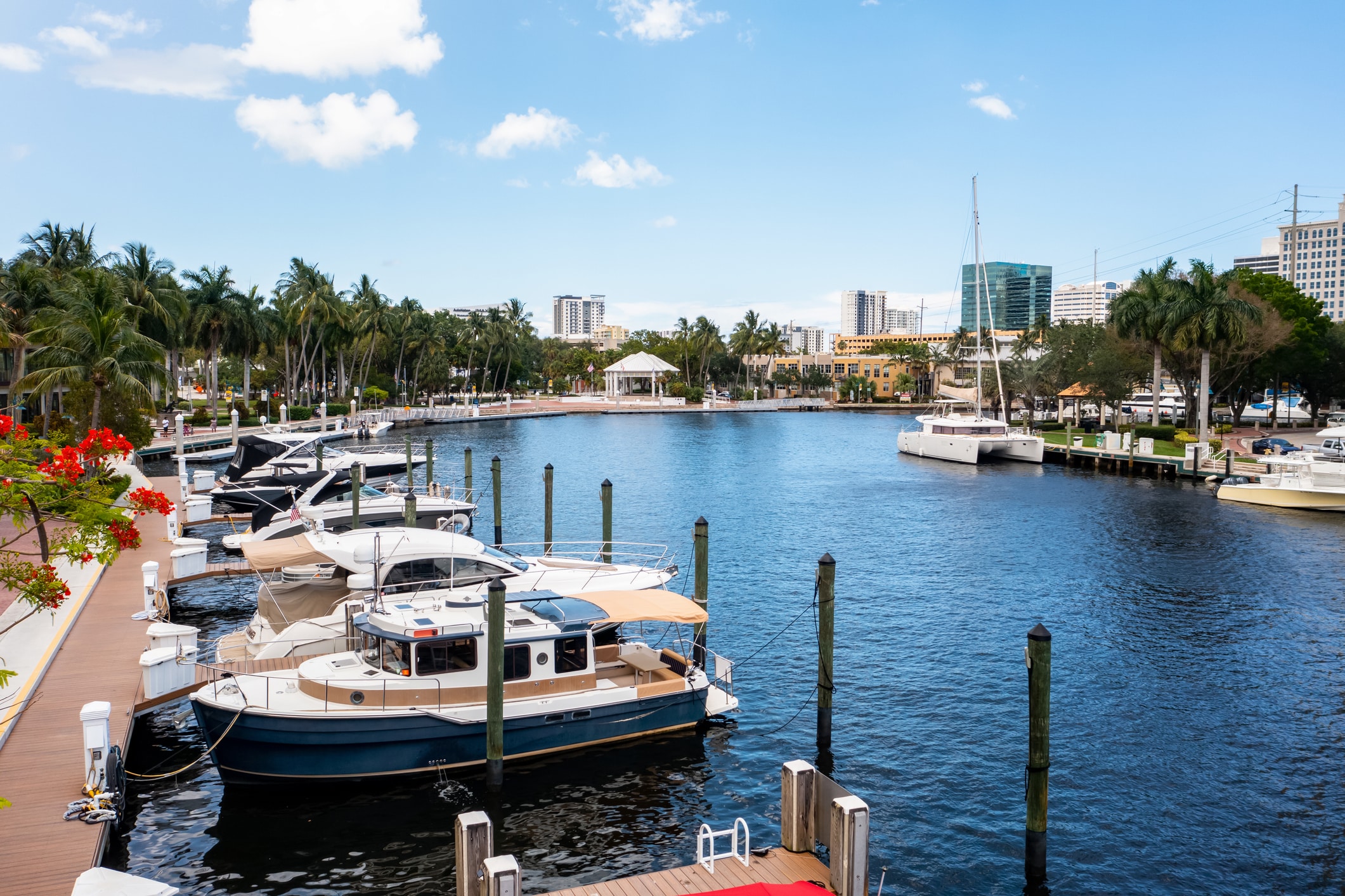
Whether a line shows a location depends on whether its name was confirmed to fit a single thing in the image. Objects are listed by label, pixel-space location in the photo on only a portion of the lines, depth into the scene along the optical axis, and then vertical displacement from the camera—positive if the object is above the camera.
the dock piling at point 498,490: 41.06 -3.91
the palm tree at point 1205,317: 68.19 +6.05
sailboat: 76.25 -3.15
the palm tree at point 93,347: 48.50 +2.67
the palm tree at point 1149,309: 72.81 +7.18
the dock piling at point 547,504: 36.75 -4.09
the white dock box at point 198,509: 42.56 -4.91
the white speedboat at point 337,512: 34.41 -4.39
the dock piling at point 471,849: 12.70 -5.96
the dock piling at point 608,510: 31.19 -3.63
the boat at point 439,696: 17.58 -5.72
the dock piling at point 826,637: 19.98 -4.99
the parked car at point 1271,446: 62.22 -2.99
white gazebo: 169.25 +5.16
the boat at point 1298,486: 49.41 -4.44
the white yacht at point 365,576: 22.41 -4.37
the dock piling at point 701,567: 23.50 -4.17
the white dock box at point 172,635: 21.09 -5.30
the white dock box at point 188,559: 32.12 -5.41
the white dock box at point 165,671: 20.11 -5.81
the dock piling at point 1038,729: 15.12 -5.16
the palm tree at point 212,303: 92.19 +9.11
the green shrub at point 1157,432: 76.12 -2.46
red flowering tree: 11.21 -1.30
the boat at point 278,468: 43.09 -3.54
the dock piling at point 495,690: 17.50 -5.30
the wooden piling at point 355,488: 35.66 -3.44
